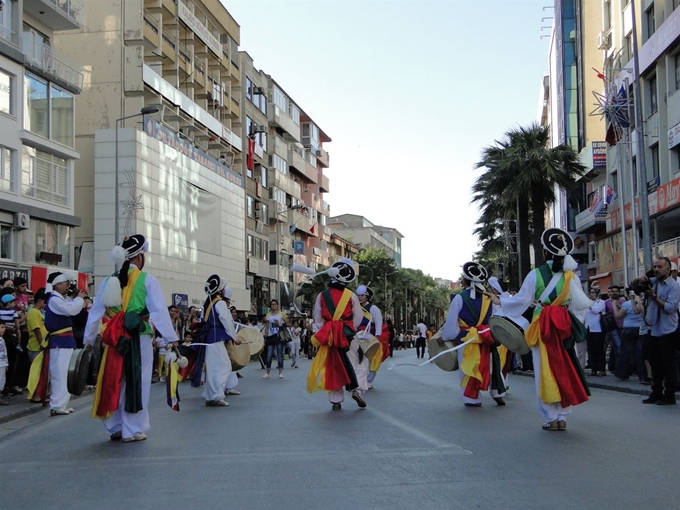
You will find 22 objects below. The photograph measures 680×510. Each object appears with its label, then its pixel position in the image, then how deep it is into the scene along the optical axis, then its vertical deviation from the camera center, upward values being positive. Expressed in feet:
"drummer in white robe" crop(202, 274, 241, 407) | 45.62 -0.91
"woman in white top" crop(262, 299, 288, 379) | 73.96 -1.59
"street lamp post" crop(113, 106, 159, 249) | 116.67 +20.68
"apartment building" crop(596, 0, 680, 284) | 101.91 +24.98
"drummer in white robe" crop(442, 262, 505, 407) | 41.11 -0.59
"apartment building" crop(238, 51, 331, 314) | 215.31 +35.89
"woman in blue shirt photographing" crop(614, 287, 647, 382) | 55.31 -1.98
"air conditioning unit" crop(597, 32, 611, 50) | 145.89 +45.17
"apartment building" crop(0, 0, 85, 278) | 102.22 +22.54
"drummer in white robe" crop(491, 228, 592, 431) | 30.86 -0.04
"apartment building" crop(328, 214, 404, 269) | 460.14 +46.83
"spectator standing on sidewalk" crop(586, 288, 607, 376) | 63.31 -1.64
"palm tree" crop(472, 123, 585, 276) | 124.98 +20.07
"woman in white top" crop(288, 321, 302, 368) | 100.53 -3.71
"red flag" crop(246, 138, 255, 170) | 211.41 +39.29
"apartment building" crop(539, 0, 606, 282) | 159.53 +46.74
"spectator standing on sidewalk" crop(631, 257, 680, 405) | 40.96 -0.48
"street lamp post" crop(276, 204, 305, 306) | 226.58 +15.67
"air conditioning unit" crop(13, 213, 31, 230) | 103.09 +11.69
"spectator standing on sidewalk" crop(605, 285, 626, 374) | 59.26 -1.18
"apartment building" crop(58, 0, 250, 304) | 139.13 +30.30
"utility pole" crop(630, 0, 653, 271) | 80.02 +13.25
